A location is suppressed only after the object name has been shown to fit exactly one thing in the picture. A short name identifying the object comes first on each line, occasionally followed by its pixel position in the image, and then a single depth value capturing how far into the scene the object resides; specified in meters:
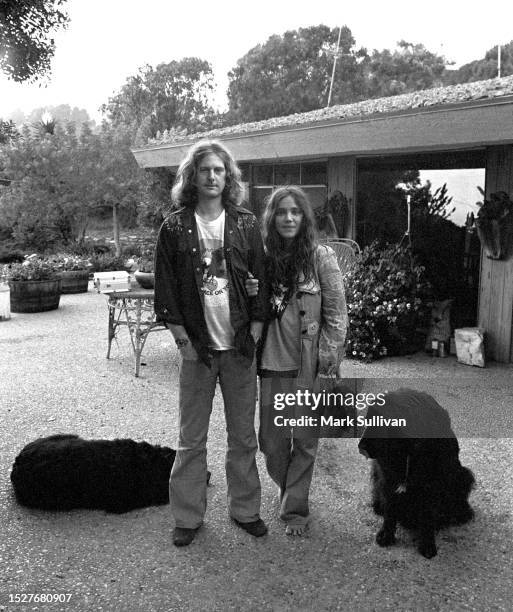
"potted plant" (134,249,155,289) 6.27
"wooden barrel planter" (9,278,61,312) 9.81
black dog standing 2.74
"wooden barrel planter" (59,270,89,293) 11.97
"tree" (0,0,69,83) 2.73
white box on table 6.80
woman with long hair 2.87
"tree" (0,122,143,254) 16.84
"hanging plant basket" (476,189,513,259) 5.91
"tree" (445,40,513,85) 34.69
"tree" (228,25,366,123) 40.09
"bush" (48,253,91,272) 12.20
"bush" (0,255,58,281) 9.88
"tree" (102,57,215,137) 43.00
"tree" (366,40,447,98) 39.78
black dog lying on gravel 3.23
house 5.17
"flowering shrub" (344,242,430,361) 6.38
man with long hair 2.74
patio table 5.91
